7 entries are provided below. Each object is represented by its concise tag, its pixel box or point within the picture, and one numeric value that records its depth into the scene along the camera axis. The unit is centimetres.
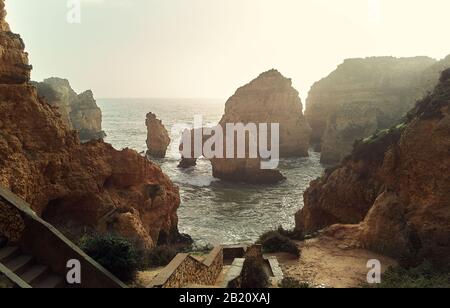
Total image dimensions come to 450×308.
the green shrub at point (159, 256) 1230
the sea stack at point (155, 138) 6850
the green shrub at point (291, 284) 1056
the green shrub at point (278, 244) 1647
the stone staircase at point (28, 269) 775
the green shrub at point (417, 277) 1084
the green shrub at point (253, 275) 1049
